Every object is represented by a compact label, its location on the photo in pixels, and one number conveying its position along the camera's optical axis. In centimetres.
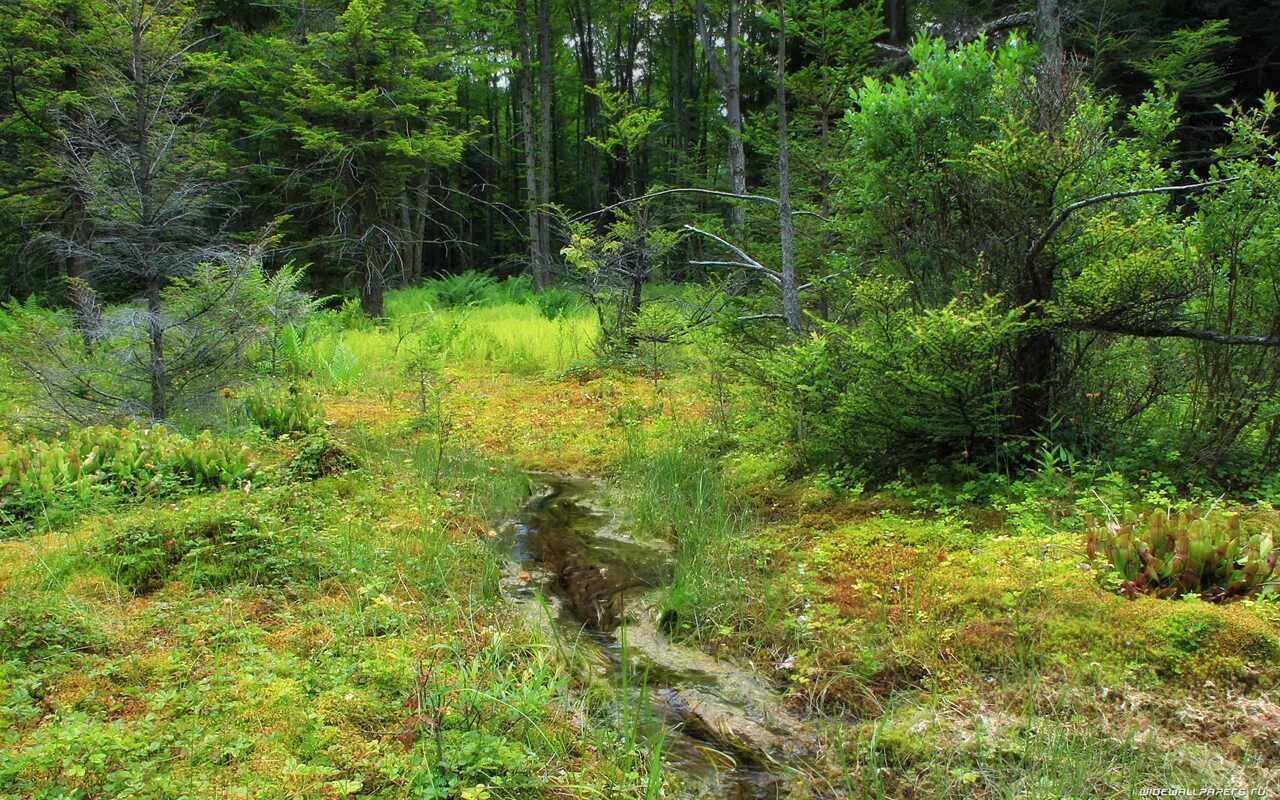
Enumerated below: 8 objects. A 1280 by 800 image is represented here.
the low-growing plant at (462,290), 1833
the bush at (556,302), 1544
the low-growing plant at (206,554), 379
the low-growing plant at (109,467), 454
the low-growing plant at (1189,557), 311
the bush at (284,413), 645
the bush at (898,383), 398
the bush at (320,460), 552
